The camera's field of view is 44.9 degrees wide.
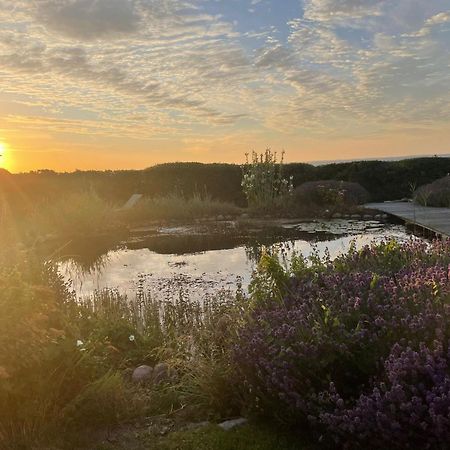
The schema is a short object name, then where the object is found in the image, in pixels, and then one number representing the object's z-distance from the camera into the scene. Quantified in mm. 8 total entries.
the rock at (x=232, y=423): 3193
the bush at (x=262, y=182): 18906
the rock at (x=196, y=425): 3293
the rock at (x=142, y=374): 4422
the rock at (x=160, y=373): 4309
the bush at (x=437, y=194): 16703
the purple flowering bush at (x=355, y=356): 2568
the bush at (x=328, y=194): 18828
